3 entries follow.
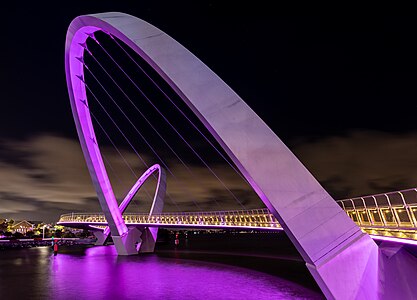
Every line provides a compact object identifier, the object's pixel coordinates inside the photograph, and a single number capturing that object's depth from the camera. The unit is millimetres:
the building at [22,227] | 141450
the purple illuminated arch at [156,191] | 40719
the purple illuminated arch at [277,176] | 8188
